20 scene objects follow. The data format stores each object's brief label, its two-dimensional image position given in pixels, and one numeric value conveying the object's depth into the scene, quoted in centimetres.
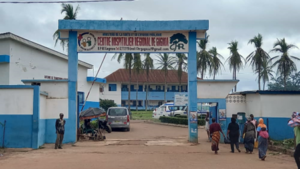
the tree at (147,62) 4511
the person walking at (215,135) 1307
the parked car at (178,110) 3518
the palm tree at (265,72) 3569
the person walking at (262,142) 1147
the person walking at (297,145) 835
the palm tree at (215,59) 4055
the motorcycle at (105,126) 2256
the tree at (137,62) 3841
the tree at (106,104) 4340
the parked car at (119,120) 2358
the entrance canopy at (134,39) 1656
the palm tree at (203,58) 3953
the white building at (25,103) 1443
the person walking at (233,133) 1356
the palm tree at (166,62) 4949
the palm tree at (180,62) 4634
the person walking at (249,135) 1327
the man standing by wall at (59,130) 1464
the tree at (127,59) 3712
